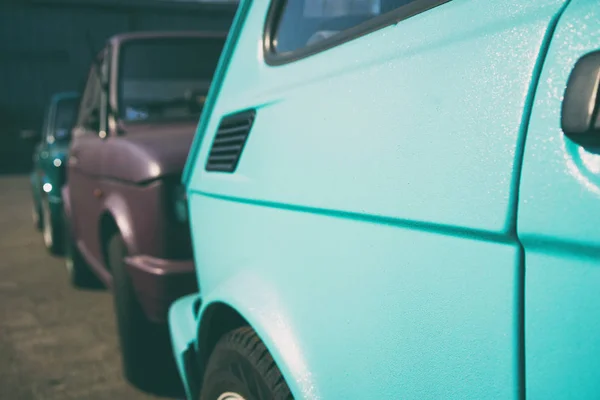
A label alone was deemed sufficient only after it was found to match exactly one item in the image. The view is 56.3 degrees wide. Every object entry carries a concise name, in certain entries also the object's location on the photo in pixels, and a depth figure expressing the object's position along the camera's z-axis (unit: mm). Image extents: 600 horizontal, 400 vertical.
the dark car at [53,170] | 5438
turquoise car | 719
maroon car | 2592
